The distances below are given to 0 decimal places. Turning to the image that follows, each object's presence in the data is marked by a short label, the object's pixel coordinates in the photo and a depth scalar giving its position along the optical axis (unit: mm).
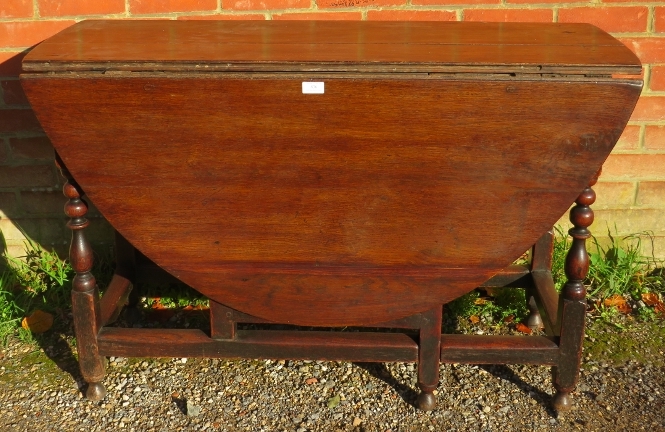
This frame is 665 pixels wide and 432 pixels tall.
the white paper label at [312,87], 2041
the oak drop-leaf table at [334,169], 2055
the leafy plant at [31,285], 2893
